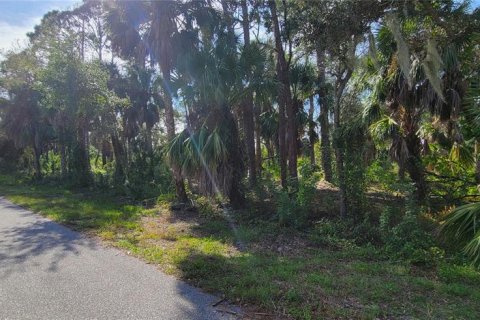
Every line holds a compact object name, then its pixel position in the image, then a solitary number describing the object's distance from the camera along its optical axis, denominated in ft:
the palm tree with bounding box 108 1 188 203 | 39.42
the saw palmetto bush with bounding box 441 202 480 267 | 17.95
